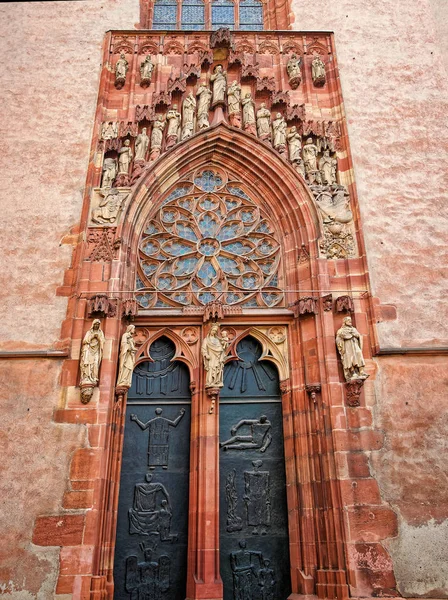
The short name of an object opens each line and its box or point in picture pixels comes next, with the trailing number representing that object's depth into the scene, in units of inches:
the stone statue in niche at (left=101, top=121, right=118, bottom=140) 414.3
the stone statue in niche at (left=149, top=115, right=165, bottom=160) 408.2
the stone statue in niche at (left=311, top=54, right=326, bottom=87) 447.8
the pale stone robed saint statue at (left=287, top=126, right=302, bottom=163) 408.5
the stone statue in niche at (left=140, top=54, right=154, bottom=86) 443.8
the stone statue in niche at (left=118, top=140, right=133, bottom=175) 400.2
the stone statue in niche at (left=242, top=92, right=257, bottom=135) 421.7
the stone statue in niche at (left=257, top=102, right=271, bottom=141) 418.6
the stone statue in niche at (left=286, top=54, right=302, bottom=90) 446.6
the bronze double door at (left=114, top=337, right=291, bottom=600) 307.7
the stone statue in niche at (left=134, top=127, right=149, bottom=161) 403.9
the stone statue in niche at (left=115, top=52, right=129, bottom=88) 443.2
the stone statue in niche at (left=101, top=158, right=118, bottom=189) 394.6
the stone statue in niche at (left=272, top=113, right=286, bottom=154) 412.5
